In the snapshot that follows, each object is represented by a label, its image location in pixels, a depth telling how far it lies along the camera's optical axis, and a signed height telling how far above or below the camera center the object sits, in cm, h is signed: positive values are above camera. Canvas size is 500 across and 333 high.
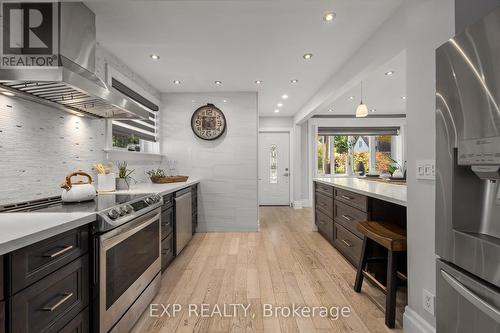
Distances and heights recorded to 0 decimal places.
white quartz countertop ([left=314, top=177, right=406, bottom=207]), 186 -23
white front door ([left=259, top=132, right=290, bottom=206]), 659 -4
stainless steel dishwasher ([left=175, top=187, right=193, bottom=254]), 288 -68
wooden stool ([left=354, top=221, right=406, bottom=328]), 168 -57
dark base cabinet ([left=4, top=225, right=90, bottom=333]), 86 -50
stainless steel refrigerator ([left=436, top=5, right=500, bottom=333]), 80 -5
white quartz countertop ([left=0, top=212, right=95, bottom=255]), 86 -26
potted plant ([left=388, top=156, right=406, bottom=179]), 334 -9
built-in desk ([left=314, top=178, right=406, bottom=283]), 224 -47
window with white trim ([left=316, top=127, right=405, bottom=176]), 686 +40
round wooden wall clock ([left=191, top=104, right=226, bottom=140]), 415 +78
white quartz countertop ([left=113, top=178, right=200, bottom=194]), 234 -24
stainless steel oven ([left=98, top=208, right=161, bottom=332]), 135 -70
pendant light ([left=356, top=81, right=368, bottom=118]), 390 +93
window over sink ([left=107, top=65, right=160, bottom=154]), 286 +56
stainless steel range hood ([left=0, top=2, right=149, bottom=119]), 136 +54
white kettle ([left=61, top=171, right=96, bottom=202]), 162 -17
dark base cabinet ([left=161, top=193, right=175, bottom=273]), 246 -71
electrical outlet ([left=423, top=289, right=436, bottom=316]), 142 -82
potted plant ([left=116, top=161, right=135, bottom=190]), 248 -15
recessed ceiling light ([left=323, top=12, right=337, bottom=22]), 201 +129
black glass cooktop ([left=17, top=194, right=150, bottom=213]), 139 -25
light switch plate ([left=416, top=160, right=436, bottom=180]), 141 -2
